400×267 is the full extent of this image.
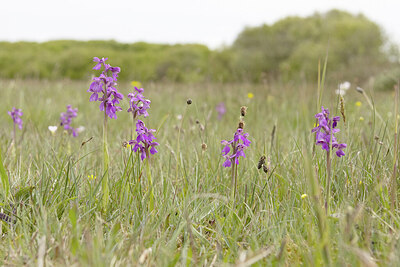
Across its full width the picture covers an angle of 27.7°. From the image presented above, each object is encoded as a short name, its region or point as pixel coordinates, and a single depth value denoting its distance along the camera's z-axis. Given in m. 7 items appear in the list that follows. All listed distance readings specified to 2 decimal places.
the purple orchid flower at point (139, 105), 0.92
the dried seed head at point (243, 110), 0.89
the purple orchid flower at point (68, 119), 1.30
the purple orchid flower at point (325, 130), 0.88
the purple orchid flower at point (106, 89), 0.91
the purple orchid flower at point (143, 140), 0.91
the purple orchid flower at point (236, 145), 0.91
